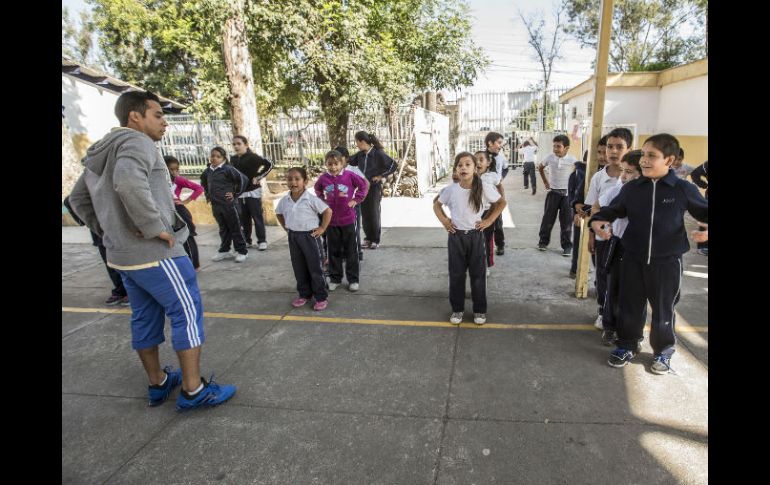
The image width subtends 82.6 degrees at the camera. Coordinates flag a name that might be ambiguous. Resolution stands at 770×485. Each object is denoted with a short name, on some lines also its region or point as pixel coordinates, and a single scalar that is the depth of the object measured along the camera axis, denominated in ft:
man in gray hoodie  8.37
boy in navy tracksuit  9.45
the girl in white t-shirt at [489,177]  16.76
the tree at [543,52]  121.60
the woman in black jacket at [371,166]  21.71
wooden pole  13.03
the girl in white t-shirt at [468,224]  12.69
